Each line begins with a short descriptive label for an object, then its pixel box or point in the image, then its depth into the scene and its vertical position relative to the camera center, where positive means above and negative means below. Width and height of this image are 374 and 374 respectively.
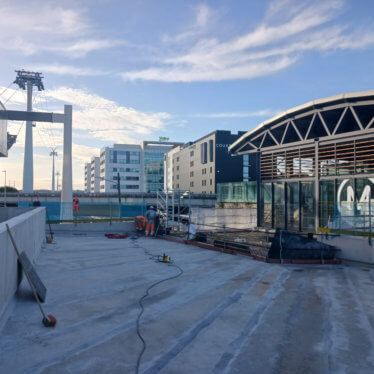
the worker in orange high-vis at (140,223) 27.27 -2.20
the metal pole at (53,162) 137.19 +13.88
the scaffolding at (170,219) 25.65 -1.81
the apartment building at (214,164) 74.06 +7.13
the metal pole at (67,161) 37.59 +3.83
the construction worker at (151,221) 26.19 -1.96
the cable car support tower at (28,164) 82.94 +7.43
